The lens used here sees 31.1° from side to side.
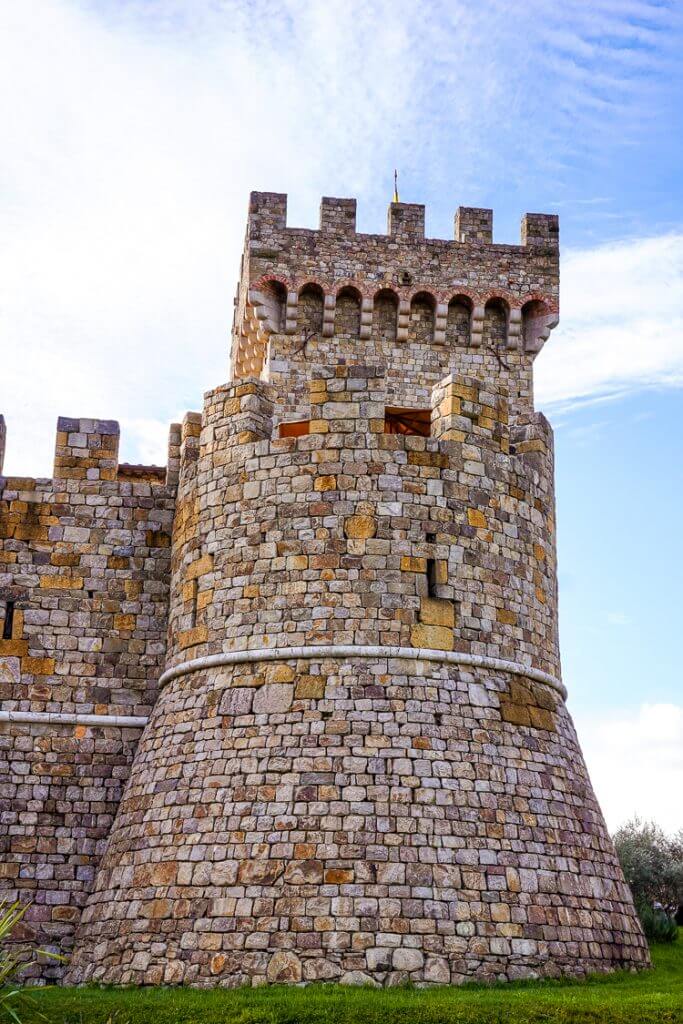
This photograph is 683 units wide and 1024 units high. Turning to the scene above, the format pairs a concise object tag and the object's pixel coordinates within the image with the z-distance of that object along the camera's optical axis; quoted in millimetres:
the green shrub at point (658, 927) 13922
